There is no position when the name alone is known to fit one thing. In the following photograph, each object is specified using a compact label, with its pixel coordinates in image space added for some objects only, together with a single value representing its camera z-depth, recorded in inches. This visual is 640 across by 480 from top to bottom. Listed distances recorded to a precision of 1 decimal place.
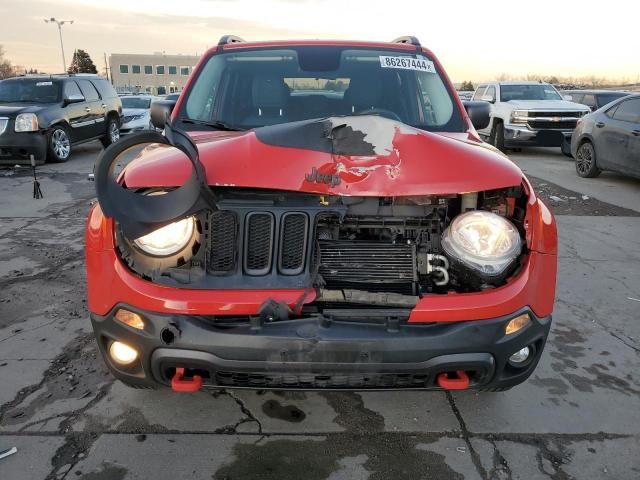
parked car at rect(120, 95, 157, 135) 593.3
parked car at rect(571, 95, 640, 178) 340.8
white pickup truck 501.0
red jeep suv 80.1
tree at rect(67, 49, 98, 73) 2688.0
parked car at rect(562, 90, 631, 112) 619.8
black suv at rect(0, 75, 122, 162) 408.5
